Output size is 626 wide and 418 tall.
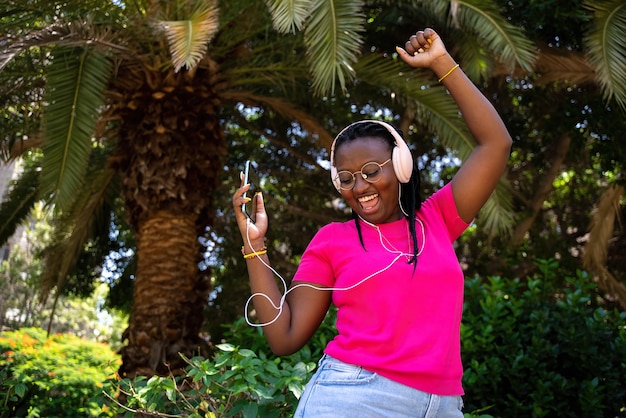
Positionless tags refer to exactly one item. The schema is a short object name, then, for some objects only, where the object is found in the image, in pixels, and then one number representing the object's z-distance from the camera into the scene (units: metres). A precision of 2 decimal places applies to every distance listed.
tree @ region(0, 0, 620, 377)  6.51
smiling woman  2.17
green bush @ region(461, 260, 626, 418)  5.10
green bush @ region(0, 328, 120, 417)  5.15
